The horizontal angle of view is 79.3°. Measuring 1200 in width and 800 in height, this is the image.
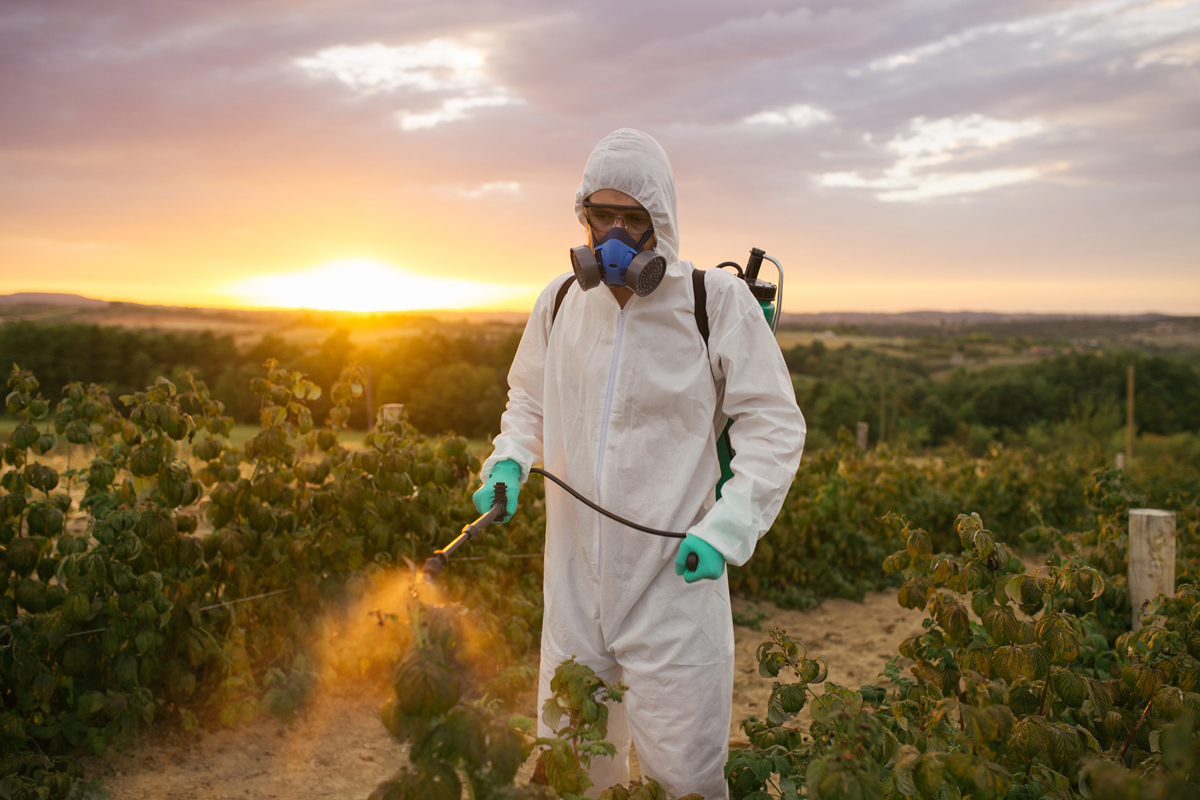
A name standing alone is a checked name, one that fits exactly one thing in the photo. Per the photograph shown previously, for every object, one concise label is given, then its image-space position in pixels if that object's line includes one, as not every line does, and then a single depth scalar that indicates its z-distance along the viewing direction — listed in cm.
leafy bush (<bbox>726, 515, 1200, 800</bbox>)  126
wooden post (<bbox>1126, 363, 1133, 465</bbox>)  1958
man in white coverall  170
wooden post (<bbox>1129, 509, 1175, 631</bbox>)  313
